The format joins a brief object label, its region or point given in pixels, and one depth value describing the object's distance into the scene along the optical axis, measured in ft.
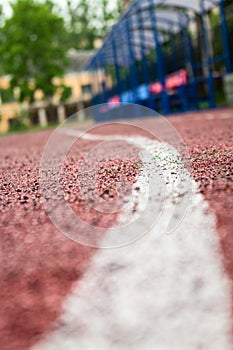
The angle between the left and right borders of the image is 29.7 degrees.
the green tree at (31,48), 104.83
